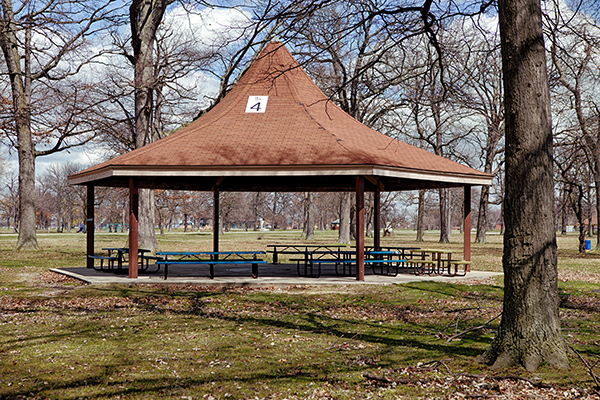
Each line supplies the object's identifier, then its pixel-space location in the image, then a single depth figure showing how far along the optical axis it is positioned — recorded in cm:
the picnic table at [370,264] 1331
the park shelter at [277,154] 1219
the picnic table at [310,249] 2552
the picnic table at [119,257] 1360
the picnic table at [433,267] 1392
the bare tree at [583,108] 2542
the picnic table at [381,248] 1678
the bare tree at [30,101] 2191
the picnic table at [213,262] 1227
